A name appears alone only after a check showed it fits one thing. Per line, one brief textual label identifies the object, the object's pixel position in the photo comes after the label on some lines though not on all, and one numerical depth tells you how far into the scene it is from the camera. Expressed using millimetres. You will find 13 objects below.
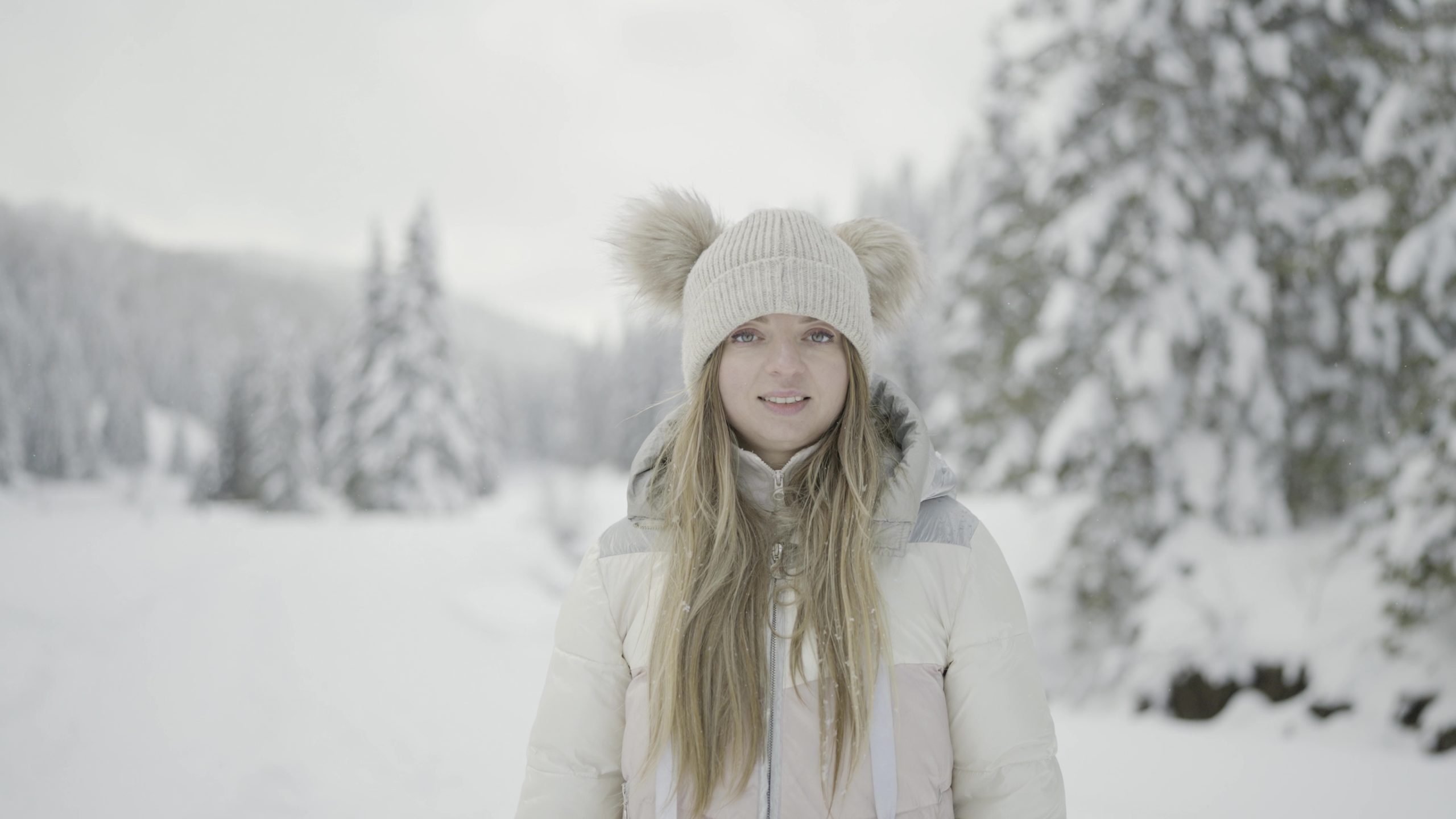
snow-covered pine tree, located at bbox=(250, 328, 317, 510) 24984
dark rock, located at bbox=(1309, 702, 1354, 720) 6297
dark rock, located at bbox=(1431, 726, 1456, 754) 5512
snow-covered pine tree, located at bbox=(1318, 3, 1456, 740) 5457
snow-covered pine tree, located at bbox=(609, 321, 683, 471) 34969
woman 1913
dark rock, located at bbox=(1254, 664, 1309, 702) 6805
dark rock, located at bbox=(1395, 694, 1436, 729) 5883
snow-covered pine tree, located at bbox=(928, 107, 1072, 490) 8453
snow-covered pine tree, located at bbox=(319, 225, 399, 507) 22453
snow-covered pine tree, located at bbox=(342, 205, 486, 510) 22172
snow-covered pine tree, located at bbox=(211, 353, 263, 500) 25250
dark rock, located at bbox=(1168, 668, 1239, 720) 7117
